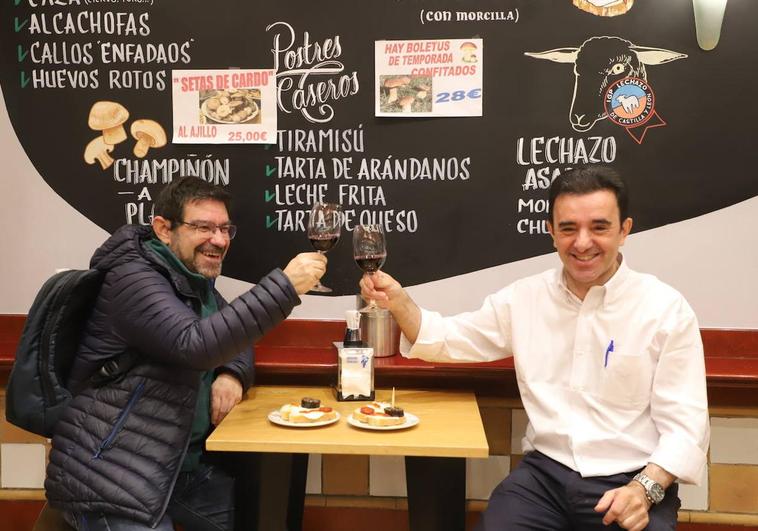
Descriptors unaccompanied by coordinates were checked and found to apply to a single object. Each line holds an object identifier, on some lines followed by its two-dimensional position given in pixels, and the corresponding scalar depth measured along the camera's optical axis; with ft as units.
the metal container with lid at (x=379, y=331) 8.61
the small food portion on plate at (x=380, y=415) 6.77
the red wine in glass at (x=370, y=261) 7.61
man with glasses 6.66
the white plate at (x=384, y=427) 6.72
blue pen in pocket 6.95
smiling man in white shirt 6.56
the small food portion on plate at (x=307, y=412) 6.86
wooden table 6.40
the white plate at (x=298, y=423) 6.80
